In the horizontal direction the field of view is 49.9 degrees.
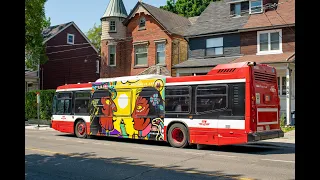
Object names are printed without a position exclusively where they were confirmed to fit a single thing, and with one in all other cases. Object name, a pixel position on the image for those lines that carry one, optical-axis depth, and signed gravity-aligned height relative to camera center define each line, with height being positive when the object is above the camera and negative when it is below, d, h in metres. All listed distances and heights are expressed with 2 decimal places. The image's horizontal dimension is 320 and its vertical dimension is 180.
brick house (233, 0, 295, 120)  22.50 +4.28
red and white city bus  12.11 -0.32
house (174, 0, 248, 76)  26.09 +4.57
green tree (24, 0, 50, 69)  29.11 +5.91
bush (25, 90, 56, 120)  27.95 -0.43
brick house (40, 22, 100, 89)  40.59 +5.14
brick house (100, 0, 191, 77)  29.92 +5.35
